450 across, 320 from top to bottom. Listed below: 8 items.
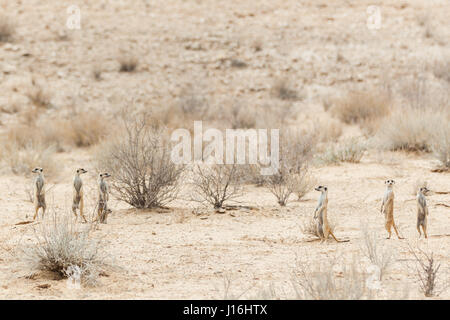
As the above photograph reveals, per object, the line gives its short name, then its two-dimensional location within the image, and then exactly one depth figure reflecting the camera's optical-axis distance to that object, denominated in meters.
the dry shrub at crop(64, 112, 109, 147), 31.30
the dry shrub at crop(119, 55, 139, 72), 41.02
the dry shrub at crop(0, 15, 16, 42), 42.81
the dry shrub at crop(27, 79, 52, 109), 36.84
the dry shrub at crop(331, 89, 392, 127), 33.87
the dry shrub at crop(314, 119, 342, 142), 31.02
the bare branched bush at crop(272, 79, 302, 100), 39.25
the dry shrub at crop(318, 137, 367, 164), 25.92
